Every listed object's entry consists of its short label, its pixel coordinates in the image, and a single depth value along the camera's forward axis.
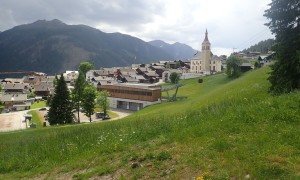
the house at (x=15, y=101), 70.18
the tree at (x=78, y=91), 48.47
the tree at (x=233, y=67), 57.34
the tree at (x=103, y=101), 51.07
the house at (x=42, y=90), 90.78
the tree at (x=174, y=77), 82.38
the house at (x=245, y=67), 62.21
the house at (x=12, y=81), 114.57
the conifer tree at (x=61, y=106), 40.49
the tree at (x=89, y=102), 46.08
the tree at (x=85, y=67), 101.09
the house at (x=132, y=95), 57.92
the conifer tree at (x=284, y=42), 16.18
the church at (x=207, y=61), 92.75
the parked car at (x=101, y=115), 51.61
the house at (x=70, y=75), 126.06
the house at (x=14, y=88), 87.52
